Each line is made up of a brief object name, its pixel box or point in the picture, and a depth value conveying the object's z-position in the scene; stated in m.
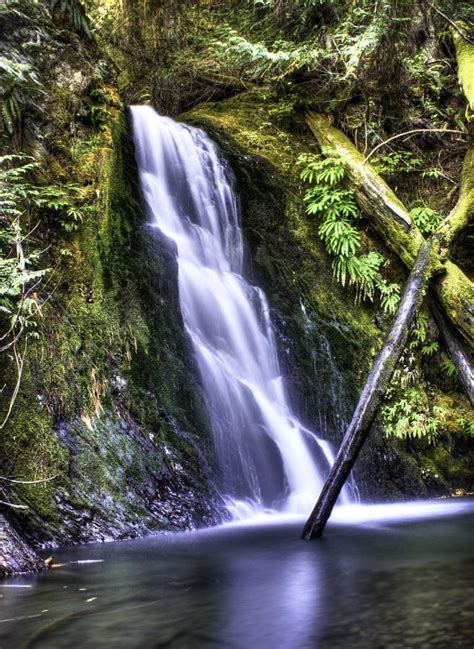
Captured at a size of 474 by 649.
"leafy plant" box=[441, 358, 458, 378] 9.91
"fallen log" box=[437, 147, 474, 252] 8.42
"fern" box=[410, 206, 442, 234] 10.63
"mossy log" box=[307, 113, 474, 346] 8.20
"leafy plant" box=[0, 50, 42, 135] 6.93
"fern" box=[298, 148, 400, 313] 9.73
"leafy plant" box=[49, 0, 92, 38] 8.53
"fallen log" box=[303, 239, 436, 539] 5.64
